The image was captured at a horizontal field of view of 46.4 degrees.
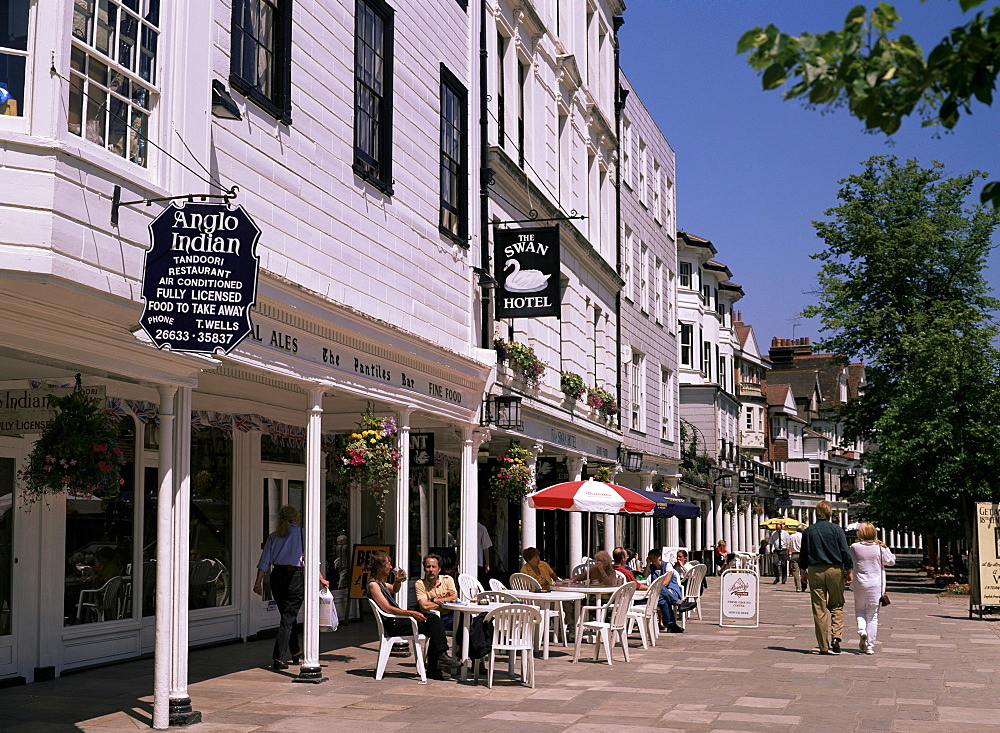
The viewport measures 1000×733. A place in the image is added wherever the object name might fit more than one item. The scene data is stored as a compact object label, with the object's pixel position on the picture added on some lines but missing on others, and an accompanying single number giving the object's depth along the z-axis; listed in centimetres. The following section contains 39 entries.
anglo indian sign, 829
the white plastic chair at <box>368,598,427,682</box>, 1226
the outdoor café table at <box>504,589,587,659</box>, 1375
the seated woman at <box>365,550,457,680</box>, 1234
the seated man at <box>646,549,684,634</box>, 1828
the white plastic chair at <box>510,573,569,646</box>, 1505
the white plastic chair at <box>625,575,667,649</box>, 1590
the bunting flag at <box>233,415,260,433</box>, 1539
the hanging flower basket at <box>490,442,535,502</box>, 1977
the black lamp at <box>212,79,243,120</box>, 978
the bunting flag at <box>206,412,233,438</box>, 1480
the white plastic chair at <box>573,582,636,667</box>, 1397
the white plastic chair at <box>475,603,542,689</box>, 1188
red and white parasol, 1780
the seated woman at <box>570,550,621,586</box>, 1656
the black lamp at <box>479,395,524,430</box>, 1810
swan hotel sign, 1850
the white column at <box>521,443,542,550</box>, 2097
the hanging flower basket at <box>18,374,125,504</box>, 898
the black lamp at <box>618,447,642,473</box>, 2948
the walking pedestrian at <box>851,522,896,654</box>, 1476
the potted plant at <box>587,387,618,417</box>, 2603
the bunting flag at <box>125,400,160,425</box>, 1305
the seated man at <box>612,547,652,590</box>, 1791
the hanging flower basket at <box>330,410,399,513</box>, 1316
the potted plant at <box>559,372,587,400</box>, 2361
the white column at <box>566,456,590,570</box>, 2467
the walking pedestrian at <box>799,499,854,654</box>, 1477
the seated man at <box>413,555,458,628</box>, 1254
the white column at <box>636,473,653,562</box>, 3331
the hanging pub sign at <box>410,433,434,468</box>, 1625
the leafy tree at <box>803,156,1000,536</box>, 3362
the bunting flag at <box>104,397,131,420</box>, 1263
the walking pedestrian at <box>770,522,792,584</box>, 3821
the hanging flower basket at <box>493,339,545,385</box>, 1945
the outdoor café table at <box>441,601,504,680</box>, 1213
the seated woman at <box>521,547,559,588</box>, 1636
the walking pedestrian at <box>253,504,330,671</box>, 1263
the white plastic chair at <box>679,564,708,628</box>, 2003
